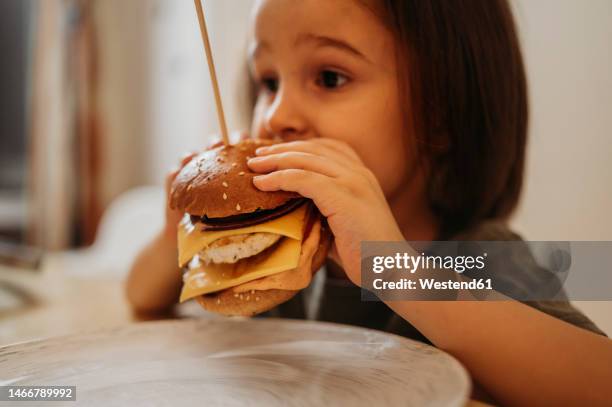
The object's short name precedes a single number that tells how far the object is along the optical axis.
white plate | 0.57
